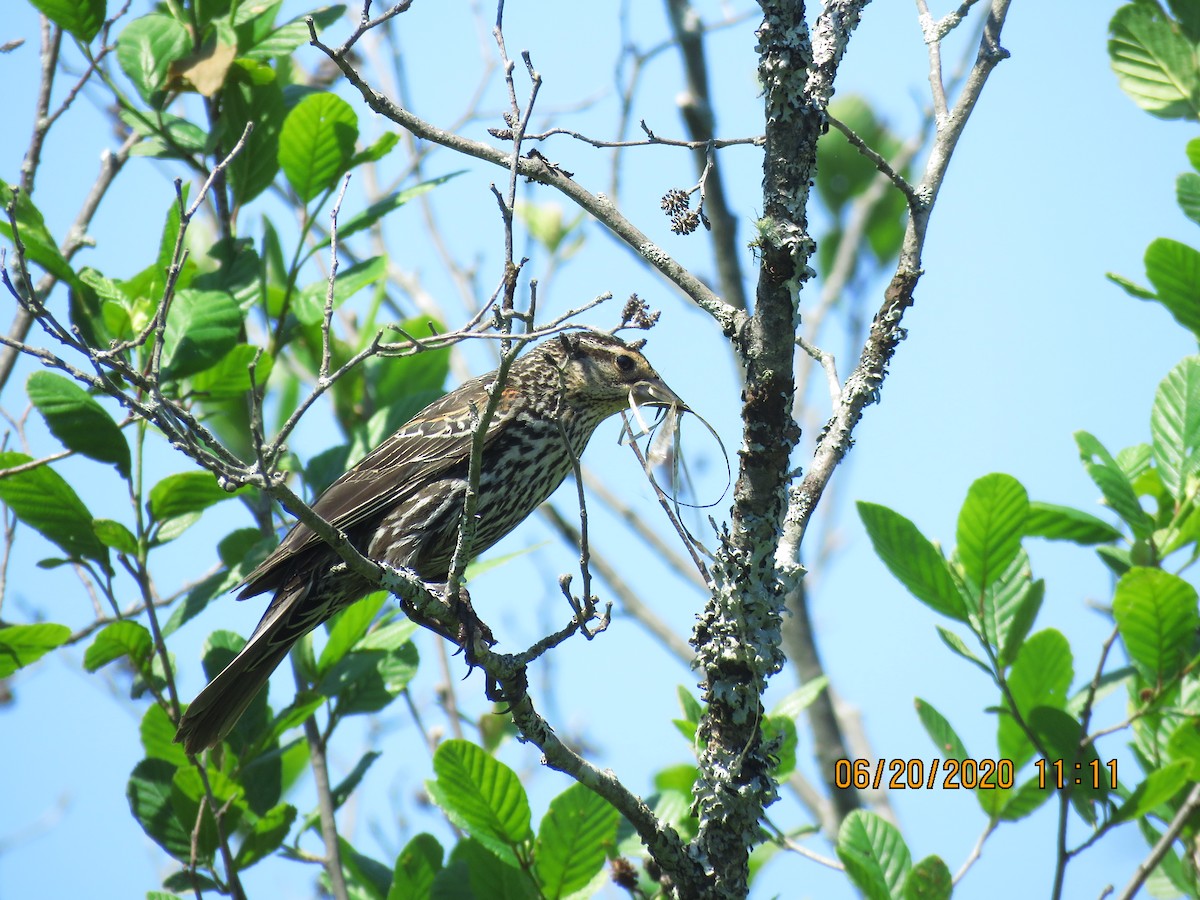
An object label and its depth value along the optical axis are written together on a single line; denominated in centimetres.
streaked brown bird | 797
